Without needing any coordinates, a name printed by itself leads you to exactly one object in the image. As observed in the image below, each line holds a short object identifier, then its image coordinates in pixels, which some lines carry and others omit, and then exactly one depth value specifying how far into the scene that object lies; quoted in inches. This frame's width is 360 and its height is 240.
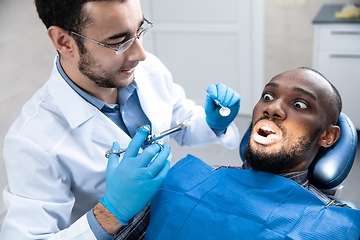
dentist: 43.1
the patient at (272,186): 42.9
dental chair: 48.6
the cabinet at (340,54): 98.5
